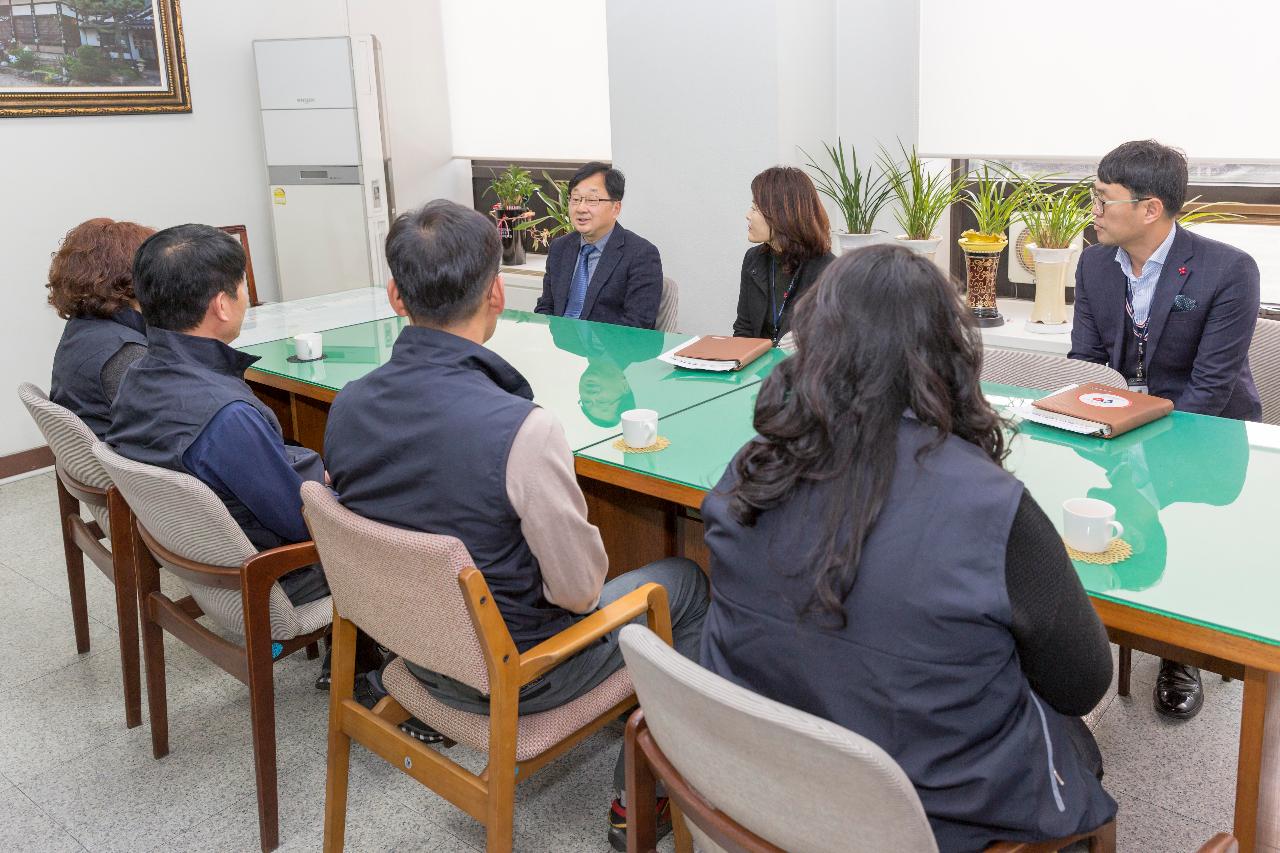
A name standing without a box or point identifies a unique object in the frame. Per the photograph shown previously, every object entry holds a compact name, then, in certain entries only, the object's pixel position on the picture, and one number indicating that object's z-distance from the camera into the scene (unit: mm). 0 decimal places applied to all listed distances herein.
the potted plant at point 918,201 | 4113
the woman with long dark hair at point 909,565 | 1194
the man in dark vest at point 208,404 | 2160
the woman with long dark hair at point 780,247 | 3426
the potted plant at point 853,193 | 4270
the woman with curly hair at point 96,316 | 2768
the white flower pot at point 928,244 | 4086
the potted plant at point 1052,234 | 3973
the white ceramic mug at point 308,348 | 3160
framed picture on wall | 4465
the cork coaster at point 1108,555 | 1603
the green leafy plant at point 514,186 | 5691
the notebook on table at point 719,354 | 2830
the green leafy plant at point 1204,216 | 3869
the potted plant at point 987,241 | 4094
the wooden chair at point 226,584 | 2012
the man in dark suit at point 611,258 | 3809
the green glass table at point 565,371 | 2559
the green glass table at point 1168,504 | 1462
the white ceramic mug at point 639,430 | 2184
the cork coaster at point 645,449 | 2199
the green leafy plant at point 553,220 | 5613
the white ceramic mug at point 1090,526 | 1609
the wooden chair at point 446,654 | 1578
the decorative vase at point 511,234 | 5770
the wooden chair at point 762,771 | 1098
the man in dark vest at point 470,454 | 1681
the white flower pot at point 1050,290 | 4051
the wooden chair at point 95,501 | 2428
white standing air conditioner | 5012
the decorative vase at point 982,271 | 4102
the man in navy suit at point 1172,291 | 2736
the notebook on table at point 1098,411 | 2166
